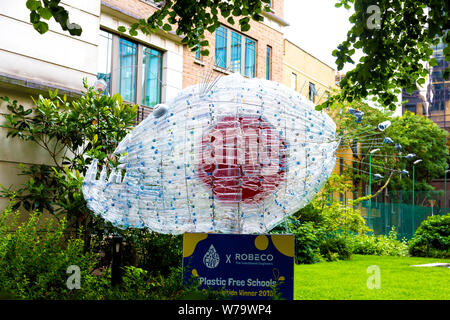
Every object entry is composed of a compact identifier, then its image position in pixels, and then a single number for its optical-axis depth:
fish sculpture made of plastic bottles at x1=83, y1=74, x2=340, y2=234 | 4.24
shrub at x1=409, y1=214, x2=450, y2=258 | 15.10
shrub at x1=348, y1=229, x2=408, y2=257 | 16.00
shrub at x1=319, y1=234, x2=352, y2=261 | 13.25
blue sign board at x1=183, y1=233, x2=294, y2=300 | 4.30
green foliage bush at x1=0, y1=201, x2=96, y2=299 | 4.17
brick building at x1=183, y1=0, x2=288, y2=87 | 15.08
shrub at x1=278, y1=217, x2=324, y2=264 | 11.97
